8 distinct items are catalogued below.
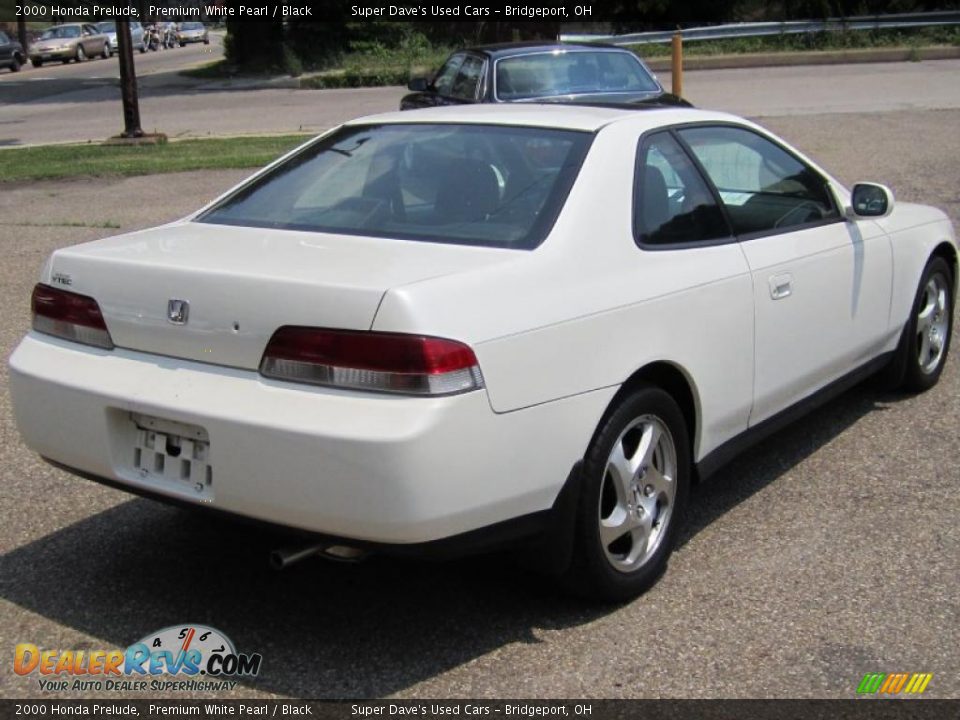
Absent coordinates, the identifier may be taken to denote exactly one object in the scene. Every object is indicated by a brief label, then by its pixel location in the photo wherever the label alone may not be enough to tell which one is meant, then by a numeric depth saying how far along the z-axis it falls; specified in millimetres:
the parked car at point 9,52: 43188
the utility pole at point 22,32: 51034
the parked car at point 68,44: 47781
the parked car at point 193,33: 63956
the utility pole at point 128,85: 16906
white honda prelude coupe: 3246
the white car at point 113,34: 52281
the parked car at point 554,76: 11453
